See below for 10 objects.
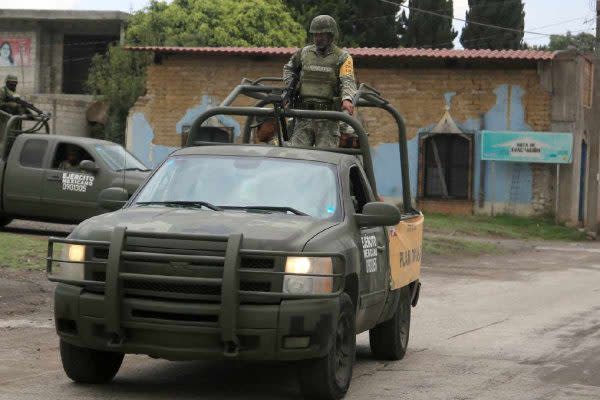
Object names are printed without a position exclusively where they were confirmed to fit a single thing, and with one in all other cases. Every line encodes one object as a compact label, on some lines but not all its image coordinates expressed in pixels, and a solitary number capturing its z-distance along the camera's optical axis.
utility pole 32.41
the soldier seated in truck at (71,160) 20.12
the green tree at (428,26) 57.59
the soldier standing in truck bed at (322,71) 11.62
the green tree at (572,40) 86.06
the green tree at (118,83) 42.34
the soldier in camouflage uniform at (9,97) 22.05
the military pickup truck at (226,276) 7.50
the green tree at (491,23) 60.06
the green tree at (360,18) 54.75
